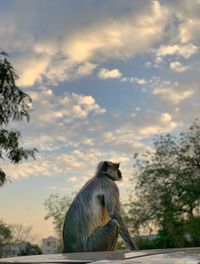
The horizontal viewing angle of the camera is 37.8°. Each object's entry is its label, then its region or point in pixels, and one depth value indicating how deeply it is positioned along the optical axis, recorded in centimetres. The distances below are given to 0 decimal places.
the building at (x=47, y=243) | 3346
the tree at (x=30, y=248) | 2753
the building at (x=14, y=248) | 2553
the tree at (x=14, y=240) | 2753
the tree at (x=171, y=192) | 1797
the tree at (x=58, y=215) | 2679
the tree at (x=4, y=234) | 2489
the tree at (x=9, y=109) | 700
